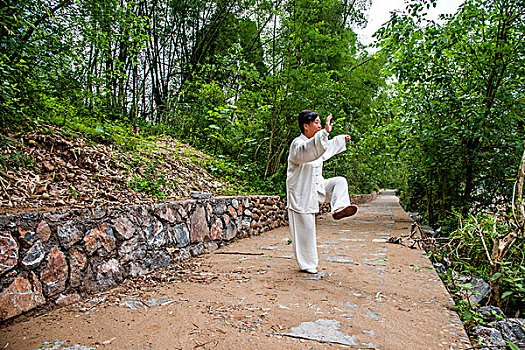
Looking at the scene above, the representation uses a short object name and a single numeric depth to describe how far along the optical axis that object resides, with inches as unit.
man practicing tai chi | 121.0
